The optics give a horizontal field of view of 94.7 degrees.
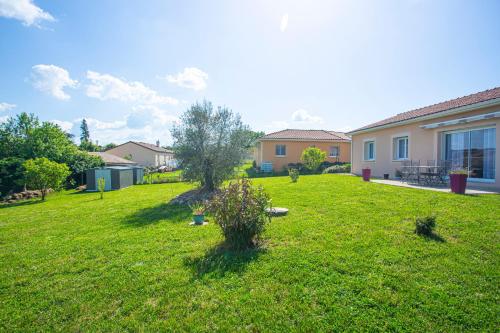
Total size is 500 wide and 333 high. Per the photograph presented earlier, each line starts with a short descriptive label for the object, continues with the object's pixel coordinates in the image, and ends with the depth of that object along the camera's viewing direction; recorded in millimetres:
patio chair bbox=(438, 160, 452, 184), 9952
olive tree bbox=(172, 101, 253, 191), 10016
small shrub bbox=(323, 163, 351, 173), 19969
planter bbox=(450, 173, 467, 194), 7152
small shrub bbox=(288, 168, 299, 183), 13125
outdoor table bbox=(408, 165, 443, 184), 9426
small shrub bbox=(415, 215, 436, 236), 4191
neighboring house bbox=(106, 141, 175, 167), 40500
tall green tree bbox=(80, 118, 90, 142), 80606
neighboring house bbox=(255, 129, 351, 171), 24422
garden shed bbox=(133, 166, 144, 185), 19439
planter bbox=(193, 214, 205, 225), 5816
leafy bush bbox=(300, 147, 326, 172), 19891
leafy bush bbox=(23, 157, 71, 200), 12539
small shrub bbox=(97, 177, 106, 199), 12117
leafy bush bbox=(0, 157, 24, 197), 13414
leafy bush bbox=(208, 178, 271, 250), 3967
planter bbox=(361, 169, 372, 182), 11633
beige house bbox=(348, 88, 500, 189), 8688
